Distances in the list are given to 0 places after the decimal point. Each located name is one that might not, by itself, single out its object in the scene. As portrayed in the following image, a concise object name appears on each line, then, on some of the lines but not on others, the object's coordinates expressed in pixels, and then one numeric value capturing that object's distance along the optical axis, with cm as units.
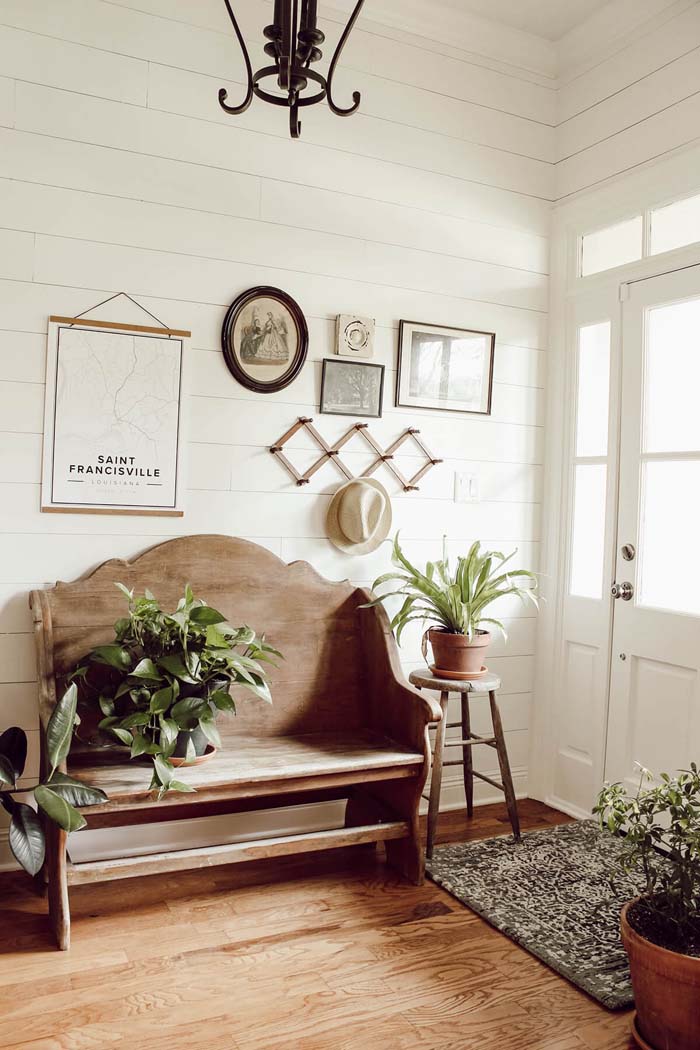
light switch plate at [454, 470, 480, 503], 343
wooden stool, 295
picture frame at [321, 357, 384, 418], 314
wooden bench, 244
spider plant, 305
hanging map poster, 274
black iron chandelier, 173
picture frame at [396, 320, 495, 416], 330
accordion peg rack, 309
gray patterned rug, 227
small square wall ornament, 315
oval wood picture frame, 297
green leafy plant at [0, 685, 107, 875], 218
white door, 298
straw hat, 312
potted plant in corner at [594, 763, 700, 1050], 185
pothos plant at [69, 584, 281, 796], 237
